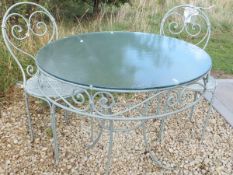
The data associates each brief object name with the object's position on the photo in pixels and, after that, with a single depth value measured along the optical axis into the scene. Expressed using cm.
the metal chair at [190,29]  242
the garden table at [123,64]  157
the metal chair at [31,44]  220
